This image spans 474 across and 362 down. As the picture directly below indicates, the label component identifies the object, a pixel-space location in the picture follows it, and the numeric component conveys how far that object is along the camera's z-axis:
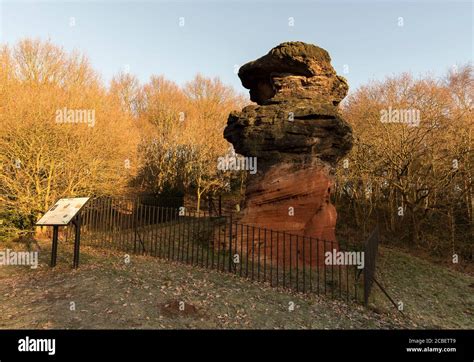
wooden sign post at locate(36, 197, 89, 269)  8.42
